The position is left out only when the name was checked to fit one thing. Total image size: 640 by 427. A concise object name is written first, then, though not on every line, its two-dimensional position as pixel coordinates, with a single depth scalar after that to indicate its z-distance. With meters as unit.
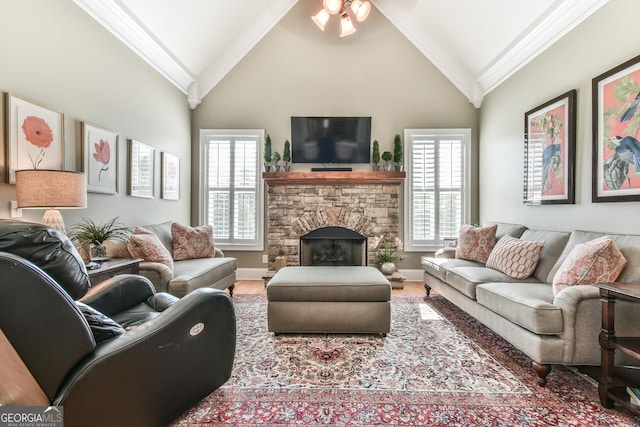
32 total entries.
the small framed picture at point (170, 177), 4.40
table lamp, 2.11
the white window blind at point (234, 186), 5.20
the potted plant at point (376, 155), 4.96
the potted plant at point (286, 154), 4.95
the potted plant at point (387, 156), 4.92
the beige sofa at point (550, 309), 2.01
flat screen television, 5.04
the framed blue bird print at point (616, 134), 2.50
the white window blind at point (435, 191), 5.15
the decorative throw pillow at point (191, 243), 3.95
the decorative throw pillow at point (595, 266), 2.21
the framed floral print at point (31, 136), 2.29
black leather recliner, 1.09
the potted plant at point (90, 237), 2.66
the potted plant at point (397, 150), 4.88
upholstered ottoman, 2.78
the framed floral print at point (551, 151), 3.17
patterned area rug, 1.75
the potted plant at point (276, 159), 4.92
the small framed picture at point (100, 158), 3.03
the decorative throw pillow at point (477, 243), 3.85
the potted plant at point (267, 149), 4.91
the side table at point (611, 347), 1.80
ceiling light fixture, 3.22
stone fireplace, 5.00
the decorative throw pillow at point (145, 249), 3.07
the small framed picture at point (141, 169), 3.74
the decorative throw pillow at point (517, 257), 3.01
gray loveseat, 2.91
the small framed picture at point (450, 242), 4.57
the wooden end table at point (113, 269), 2.34
